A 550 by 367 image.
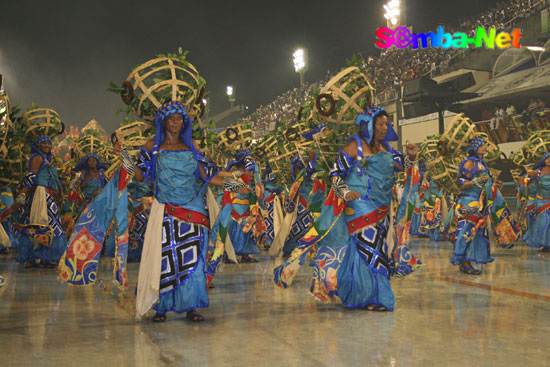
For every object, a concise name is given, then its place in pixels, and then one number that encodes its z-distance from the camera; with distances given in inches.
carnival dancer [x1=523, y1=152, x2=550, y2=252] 468.4
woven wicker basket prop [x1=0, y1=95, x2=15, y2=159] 311.4
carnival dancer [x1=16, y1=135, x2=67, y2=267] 369.4
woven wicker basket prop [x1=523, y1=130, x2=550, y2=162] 500.5
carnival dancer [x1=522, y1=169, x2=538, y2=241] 480.7
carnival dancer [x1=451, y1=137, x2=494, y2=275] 354.3
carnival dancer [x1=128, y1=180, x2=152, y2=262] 420.2
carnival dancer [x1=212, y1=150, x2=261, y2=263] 402.6
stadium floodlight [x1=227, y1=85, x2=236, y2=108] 2076.8
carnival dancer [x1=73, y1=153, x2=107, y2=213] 417.1
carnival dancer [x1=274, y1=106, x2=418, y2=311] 232.2
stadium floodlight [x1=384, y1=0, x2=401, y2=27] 1315.2
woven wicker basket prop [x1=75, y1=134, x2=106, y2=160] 478.9
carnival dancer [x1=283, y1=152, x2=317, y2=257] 387.9
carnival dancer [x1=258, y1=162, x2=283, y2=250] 510.6
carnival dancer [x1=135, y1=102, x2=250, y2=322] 212.4
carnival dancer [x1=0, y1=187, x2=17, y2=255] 413.2
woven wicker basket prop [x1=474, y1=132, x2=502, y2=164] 505.5
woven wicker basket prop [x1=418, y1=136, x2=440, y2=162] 615.2
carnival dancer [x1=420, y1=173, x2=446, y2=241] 626.4
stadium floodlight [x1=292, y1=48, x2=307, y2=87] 1279.5
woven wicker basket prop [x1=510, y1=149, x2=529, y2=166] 592.4
